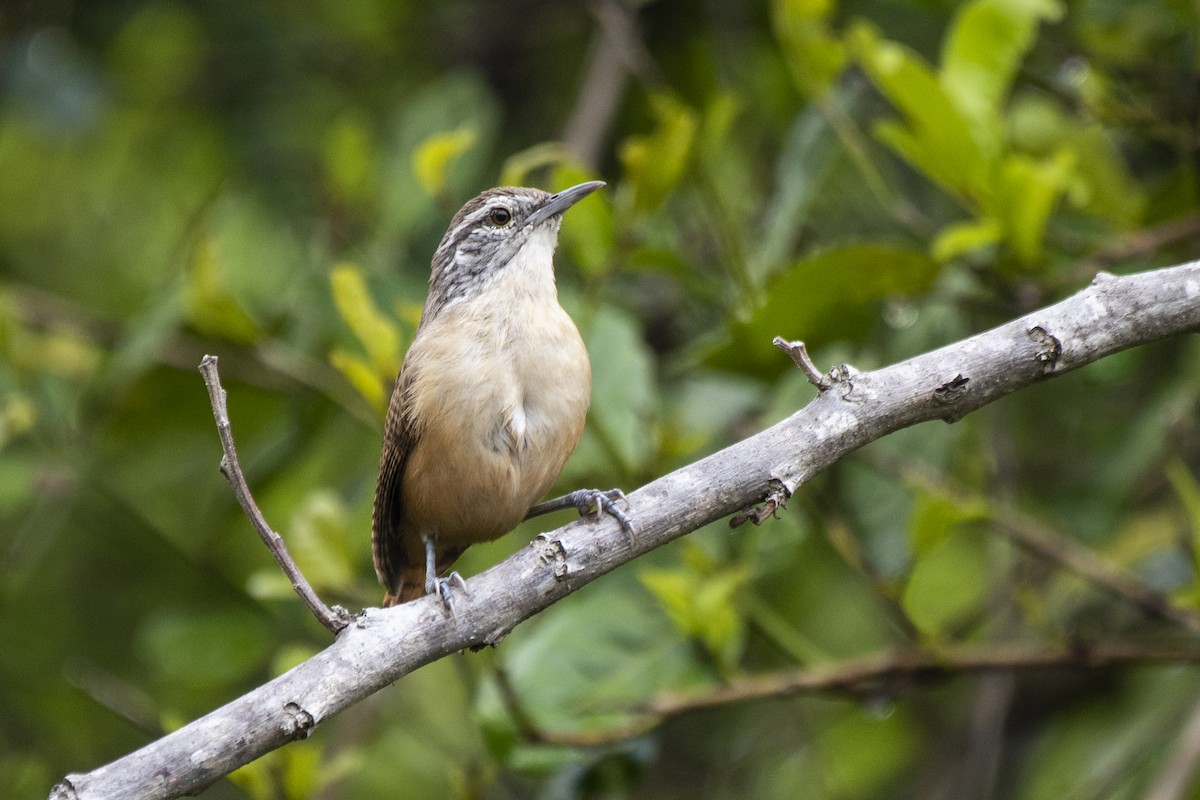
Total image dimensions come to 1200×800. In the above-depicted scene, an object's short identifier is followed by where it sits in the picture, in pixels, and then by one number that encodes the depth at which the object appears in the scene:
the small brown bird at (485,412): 7.62
